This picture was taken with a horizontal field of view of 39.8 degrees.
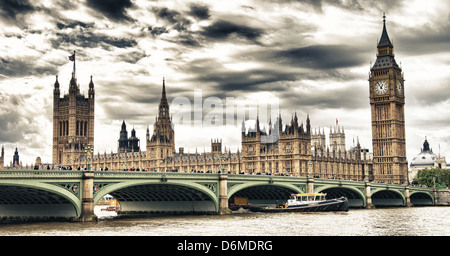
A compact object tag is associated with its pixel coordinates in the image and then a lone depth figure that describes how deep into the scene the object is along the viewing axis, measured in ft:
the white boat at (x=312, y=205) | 297.72
